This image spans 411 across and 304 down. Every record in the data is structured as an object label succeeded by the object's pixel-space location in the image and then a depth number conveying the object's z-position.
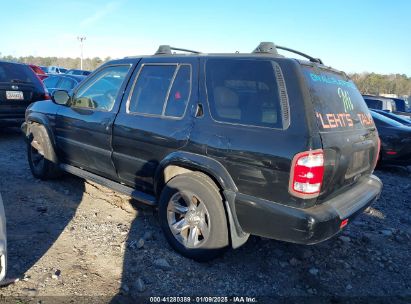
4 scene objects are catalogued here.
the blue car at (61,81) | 11.20
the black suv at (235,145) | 2.73
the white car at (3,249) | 2.48
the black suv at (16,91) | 7.36
